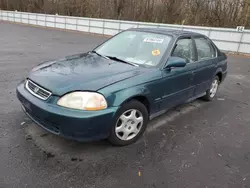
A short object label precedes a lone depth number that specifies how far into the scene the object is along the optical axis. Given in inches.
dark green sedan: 100.0
